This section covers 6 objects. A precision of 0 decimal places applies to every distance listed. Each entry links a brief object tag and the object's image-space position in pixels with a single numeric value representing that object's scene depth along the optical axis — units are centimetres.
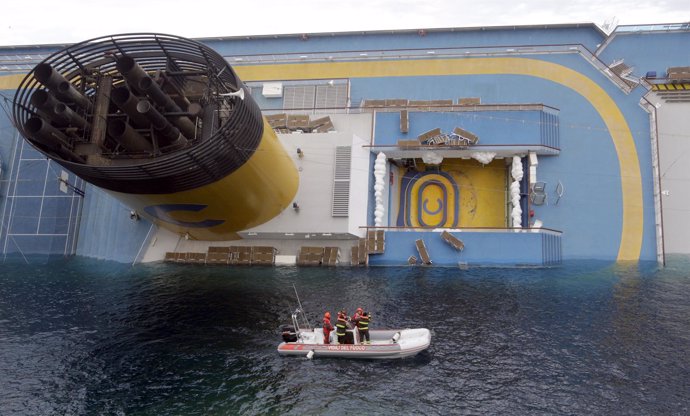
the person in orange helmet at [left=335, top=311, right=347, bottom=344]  2416
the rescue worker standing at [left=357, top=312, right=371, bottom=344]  2433
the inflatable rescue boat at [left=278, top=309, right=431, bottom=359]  2320
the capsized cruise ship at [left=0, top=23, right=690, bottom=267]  2978
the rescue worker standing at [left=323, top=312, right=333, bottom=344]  2458
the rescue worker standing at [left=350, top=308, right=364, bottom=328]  2457
